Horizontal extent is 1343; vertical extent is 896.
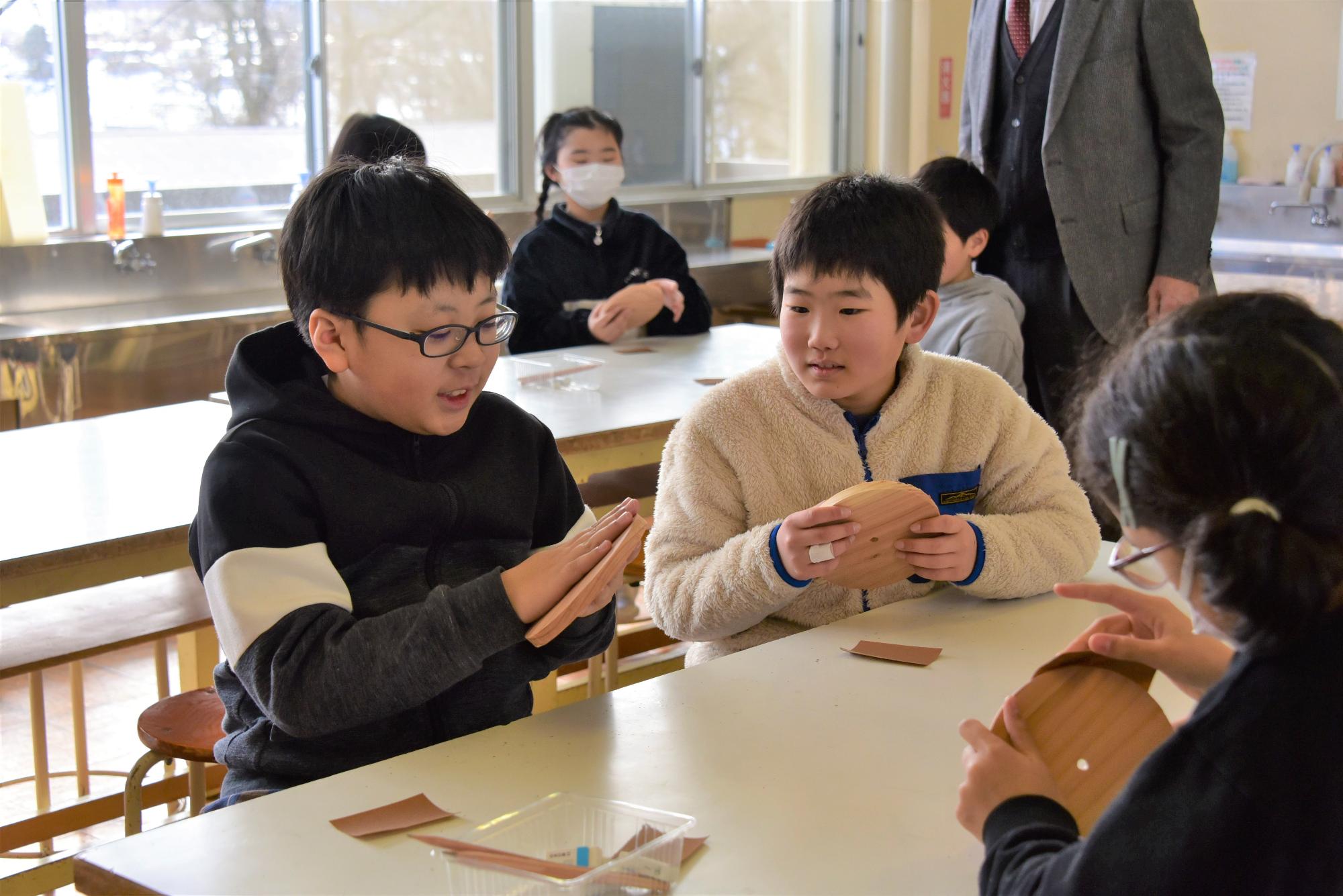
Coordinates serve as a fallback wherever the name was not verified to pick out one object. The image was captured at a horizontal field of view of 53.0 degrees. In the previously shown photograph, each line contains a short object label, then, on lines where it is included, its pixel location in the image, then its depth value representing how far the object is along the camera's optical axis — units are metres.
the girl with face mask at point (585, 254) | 3.76
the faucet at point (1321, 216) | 4.98
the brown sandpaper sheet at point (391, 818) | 1.03
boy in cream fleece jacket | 1.71
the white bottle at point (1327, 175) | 5.01
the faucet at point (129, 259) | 4.09
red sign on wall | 6.41
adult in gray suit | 2.96
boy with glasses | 1.25
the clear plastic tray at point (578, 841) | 0.93
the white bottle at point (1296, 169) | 5.11
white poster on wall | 5.30
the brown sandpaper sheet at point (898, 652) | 1.41
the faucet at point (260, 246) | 4.38
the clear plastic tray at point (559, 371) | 3.04
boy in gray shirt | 2.85
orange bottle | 4.09
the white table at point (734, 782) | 0.97
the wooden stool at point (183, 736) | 2.01
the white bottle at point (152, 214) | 4.18
